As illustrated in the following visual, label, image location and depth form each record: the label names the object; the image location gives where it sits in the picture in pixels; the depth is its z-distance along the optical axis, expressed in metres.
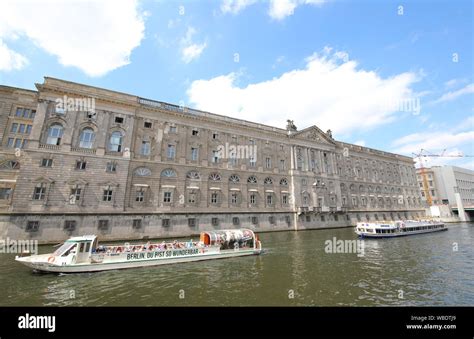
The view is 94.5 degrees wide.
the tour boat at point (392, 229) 30.64
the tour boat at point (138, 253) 14.48
